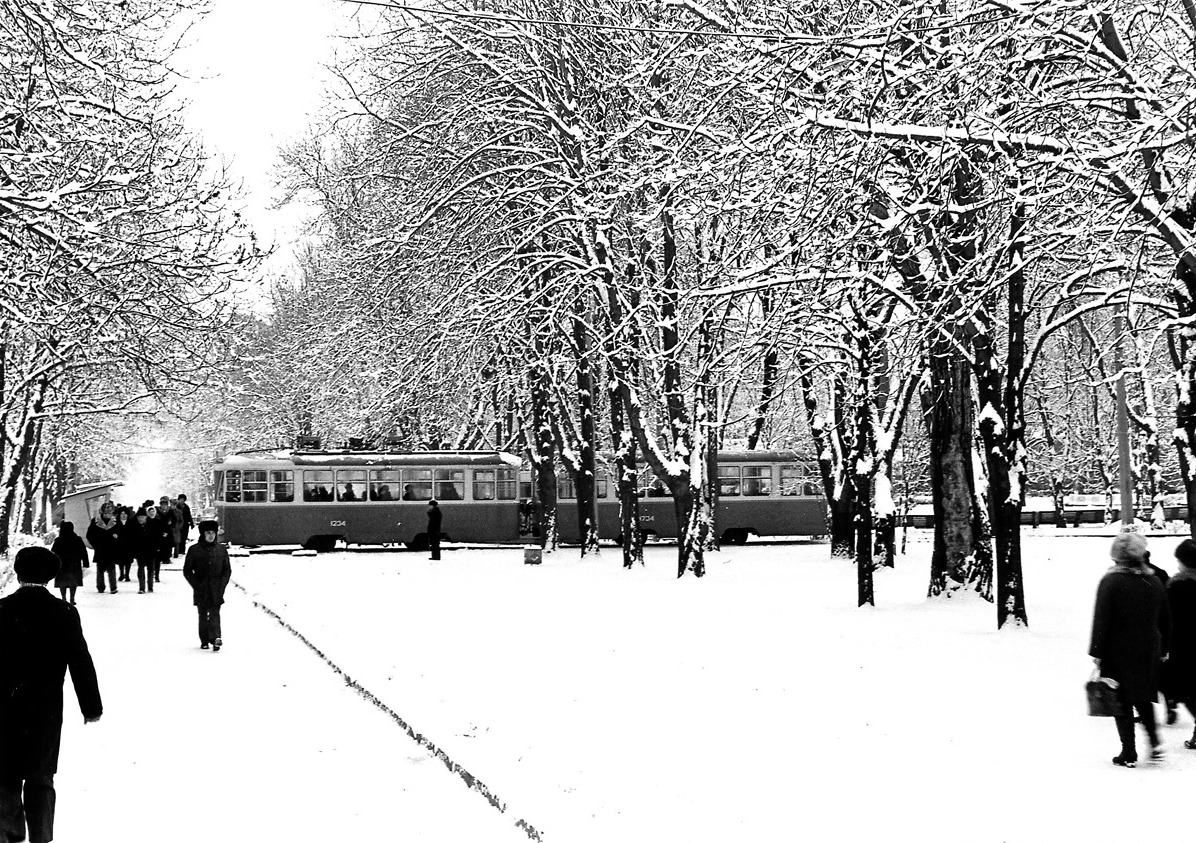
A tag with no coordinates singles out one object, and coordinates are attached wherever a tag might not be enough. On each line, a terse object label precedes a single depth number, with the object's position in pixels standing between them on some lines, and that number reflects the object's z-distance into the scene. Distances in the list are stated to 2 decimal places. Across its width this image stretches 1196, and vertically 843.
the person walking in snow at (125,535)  27.17
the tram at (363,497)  44.00
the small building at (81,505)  50.59
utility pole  33.03
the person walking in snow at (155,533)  27.09
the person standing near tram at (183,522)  38.97
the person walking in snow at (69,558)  22.14
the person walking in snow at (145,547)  26.81
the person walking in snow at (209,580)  17.02
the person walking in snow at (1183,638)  9.60
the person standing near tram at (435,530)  37.31
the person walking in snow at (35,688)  7.03
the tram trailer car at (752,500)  46.41
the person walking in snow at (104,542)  26.41
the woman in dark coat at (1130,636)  9.01
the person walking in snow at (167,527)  31.59
